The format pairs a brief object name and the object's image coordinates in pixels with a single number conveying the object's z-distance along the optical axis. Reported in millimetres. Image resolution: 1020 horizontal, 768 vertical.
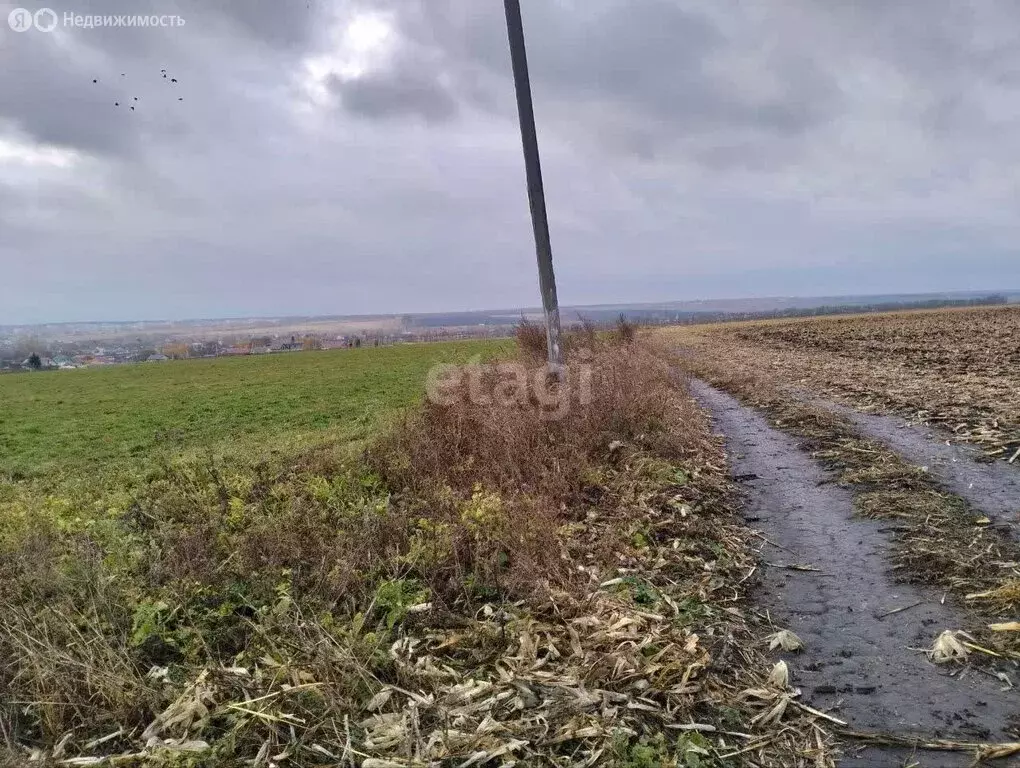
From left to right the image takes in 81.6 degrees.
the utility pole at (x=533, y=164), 9812
